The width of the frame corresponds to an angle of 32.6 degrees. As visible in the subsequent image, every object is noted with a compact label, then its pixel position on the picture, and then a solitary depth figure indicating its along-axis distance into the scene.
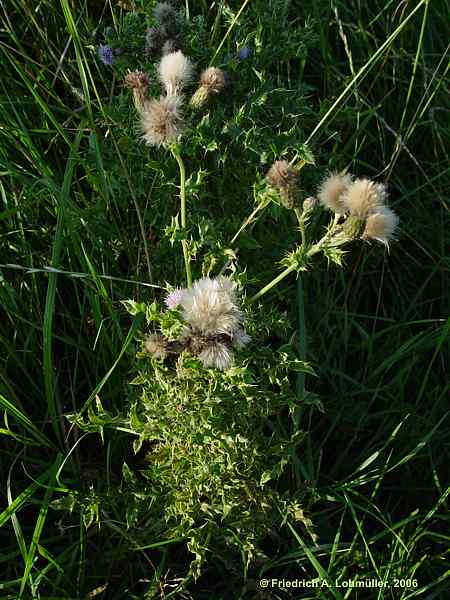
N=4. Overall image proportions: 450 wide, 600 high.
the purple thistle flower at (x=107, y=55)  0.55
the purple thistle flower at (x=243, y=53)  0.55
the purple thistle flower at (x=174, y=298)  0.42
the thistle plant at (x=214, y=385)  0.41
